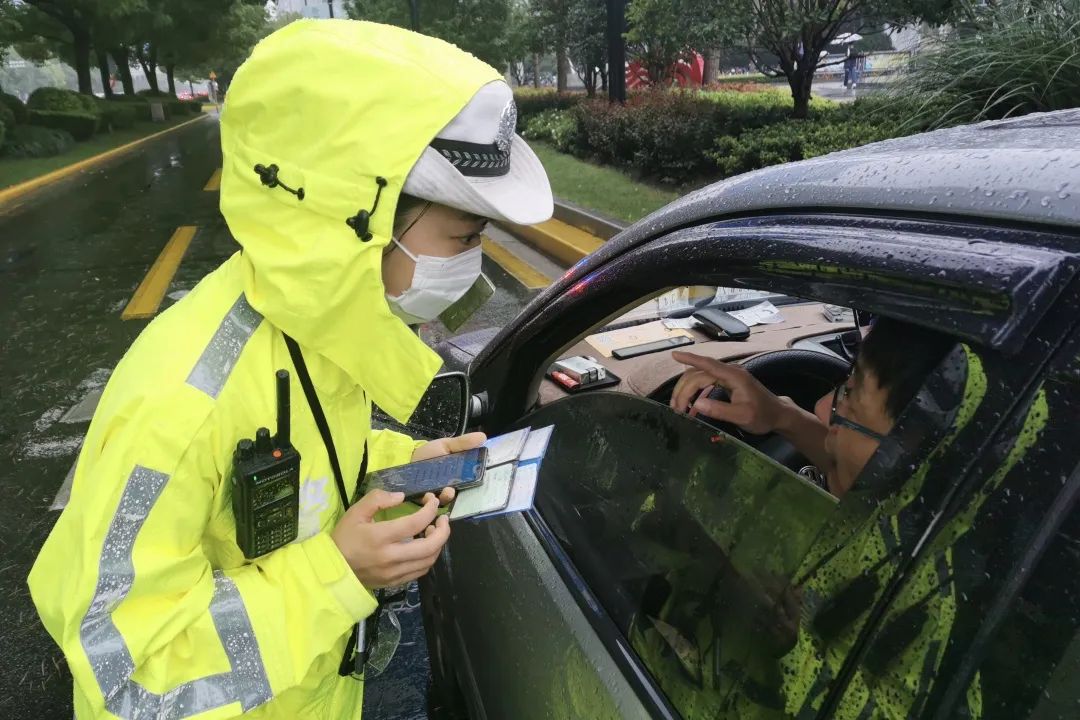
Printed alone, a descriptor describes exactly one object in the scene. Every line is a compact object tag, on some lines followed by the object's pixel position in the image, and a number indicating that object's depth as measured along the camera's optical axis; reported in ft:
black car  2.35
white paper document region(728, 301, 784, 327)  8.29
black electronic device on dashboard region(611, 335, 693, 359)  7.46
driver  3.22
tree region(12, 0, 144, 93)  71.31
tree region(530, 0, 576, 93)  55.11
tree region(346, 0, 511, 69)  69.87
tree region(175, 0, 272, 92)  104.17
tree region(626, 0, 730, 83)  28.78
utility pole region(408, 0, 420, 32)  60.90
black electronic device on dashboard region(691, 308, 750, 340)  7.73
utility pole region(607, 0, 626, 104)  37.42
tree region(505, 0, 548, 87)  58.39
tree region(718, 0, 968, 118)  25.46
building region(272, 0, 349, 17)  259.27
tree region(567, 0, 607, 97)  51.62
